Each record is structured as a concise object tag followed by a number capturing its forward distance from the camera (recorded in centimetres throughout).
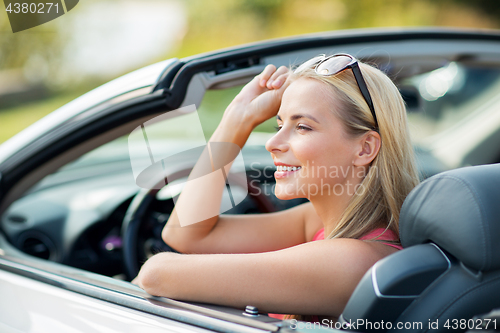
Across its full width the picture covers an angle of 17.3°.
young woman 238
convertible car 230
